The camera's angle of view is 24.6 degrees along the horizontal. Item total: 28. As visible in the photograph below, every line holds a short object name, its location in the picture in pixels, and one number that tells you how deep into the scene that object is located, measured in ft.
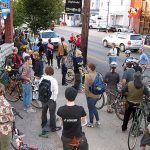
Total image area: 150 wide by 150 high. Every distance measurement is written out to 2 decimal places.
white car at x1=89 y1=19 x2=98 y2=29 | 198.31
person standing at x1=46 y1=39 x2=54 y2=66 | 59.82
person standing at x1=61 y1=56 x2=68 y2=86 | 47.54
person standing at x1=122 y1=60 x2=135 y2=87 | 34.40
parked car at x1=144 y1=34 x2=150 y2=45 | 116.26
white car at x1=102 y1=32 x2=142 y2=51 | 94.12
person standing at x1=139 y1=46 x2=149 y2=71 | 53.11
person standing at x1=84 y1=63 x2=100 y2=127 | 31.01
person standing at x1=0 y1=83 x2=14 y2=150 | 21.35
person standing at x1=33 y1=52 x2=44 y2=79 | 40.35
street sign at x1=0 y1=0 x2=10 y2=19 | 52.84
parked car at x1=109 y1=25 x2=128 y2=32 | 167.14
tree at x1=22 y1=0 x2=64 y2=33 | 80.51
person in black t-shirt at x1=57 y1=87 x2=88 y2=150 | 19.98
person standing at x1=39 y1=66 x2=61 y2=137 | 28.78
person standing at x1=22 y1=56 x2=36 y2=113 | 35.60
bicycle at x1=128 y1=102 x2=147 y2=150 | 27.63
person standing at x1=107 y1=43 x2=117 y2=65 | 57.77
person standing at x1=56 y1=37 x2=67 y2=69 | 57.82
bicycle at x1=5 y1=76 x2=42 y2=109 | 37.60
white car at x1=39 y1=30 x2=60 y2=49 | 91.09
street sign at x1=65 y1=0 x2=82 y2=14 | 56.29
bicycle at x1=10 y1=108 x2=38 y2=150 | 24.25
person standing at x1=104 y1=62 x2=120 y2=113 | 34.60
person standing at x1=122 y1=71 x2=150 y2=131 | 28.37
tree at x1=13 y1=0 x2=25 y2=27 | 82.99
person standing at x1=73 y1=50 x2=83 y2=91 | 44.93
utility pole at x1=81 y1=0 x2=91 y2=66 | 57.26
